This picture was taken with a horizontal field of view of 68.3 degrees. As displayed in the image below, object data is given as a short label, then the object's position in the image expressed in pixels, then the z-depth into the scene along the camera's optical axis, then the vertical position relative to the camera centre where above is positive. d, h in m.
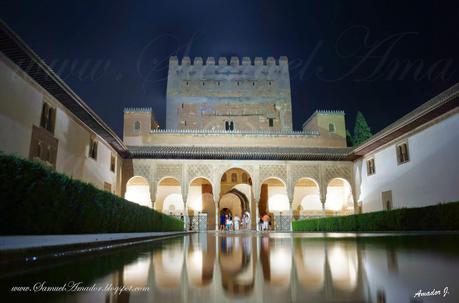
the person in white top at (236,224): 21.87 -0.07
